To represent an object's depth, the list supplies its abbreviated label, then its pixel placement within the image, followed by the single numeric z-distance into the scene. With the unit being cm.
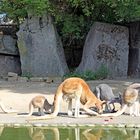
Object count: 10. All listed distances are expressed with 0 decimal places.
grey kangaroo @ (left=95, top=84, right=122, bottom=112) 1090
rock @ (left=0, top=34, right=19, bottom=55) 1895
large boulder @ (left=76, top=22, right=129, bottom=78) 1800
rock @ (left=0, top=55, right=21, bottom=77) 1901
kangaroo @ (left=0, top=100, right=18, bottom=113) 1144
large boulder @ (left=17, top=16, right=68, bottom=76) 1822
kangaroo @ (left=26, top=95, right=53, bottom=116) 1066
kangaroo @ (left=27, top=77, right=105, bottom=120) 1056
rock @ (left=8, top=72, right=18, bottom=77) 1772
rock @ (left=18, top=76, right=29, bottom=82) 1725
